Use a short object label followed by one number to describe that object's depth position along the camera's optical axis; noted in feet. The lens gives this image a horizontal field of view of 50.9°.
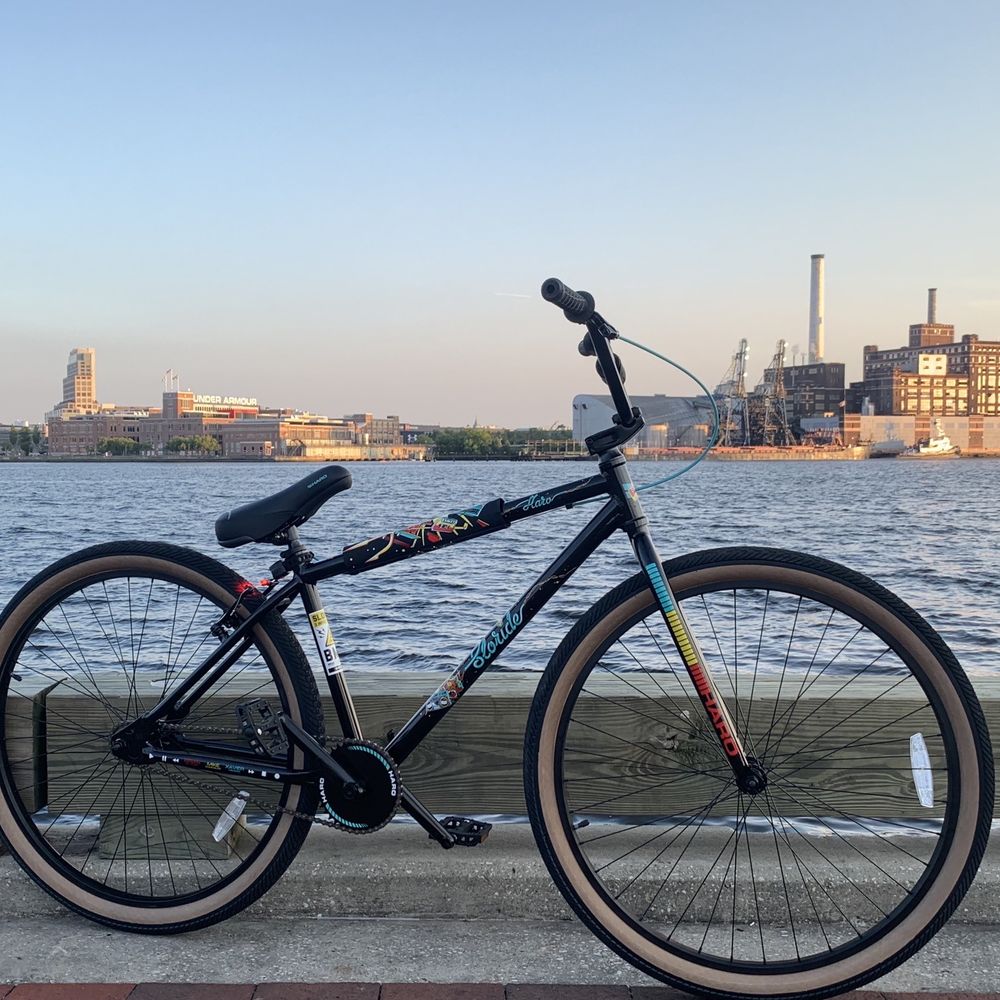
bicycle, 7.73
